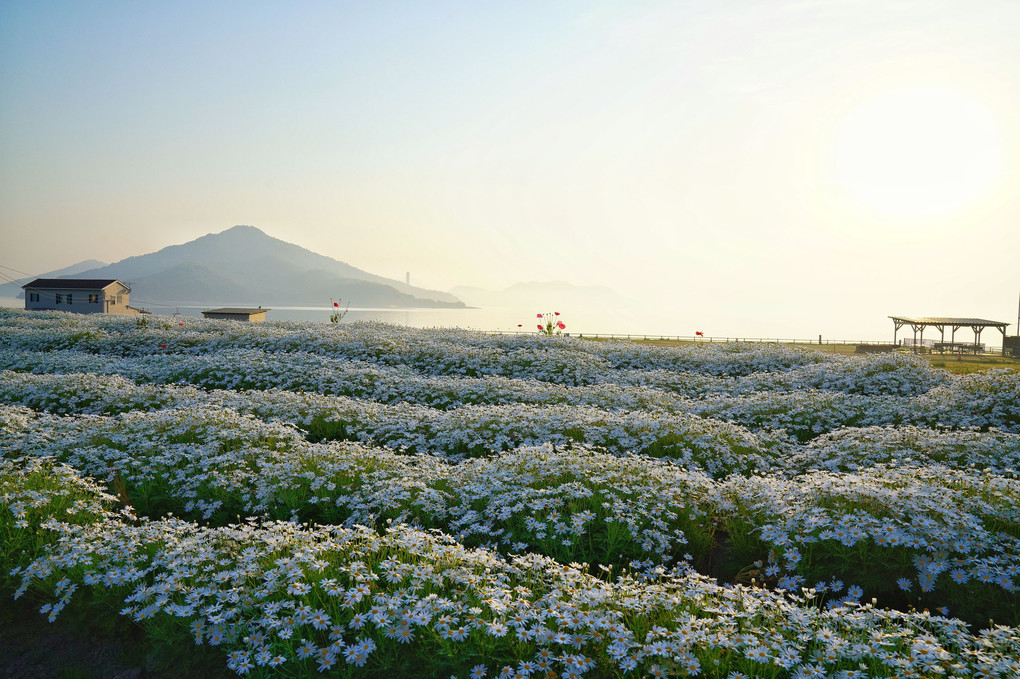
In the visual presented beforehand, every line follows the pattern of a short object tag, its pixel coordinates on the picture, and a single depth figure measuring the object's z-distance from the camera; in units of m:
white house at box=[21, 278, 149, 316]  72.75
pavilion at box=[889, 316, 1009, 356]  47.97
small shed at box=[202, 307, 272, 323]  54.59
